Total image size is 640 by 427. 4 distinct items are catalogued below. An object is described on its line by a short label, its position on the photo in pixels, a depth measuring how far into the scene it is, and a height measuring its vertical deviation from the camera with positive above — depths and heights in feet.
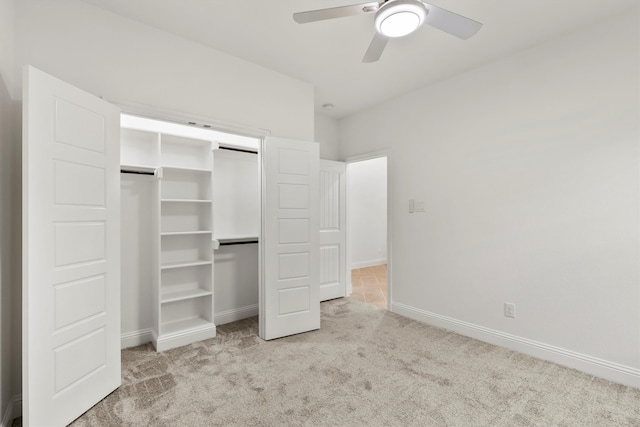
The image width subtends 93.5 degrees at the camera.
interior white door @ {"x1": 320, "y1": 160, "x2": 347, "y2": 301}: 14.52 -0.61
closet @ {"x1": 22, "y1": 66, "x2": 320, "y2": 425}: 5.48 -0.53
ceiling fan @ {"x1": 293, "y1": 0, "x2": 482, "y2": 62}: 5.36 +3.70
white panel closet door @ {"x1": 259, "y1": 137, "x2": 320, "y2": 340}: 9.92 -0.72
